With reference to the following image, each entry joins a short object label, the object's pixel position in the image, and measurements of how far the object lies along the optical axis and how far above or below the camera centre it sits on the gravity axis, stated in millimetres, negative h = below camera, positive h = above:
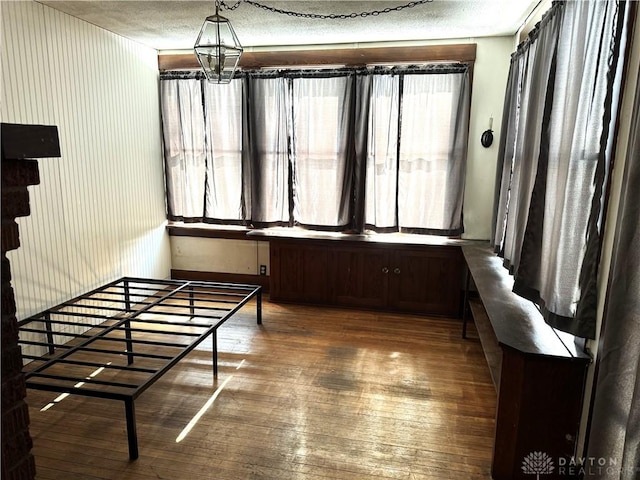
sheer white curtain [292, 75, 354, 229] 4445 +98
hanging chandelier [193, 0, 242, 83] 2449 +600
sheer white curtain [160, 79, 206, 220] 4797 +101
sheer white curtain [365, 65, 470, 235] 4234 +96
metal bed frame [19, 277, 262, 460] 2293 -1377
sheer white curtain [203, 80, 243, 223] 4699 +73
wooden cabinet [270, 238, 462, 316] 4277 -1124
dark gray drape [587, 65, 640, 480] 1392 -583
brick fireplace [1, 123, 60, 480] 863 -263
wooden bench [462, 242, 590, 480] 1999 -1052
